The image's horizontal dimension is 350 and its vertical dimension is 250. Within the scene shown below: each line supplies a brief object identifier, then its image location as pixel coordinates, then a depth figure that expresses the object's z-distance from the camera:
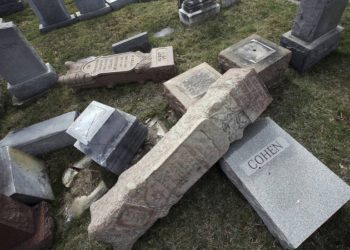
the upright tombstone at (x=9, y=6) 7.43
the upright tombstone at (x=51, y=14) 5.89
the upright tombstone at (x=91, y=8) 6.29
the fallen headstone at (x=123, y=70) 4.32
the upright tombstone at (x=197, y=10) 5.45
